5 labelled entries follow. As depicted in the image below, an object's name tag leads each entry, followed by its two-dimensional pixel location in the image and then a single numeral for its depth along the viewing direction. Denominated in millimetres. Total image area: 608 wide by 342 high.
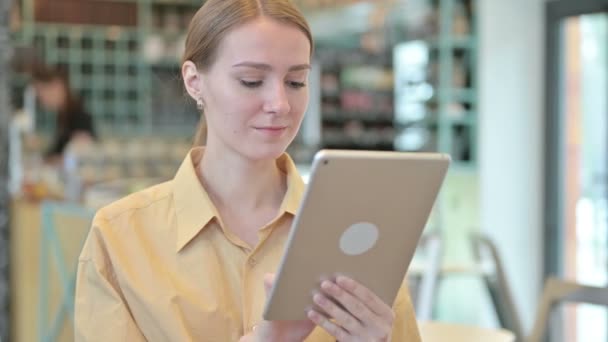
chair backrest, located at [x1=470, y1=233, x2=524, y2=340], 3980
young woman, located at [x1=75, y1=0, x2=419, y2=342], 1581
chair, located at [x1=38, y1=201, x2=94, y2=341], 3974
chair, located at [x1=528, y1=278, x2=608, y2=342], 2919
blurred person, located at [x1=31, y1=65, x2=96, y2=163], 7280
